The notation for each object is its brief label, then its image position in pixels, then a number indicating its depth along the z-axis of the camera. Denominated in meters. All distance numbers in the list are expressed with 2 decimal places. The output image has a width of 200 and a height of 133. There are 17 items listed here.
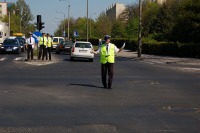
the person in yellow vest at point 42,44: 28.30
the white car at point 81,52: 30.11
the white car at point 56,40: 49.44
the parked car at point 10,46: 41.03
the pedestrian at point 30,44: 27.49
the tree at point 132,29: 68.12
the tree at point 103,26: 92.00
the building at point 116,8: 167.88
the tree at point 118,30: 82.25
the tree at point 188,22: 38.69
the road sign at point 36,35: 31.16
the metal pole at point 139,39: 35.84
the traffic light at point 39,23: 30.83
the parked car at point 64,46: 42.86
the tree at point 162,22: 62.74
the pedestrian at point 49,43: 28.95
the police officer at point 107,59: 13.88
